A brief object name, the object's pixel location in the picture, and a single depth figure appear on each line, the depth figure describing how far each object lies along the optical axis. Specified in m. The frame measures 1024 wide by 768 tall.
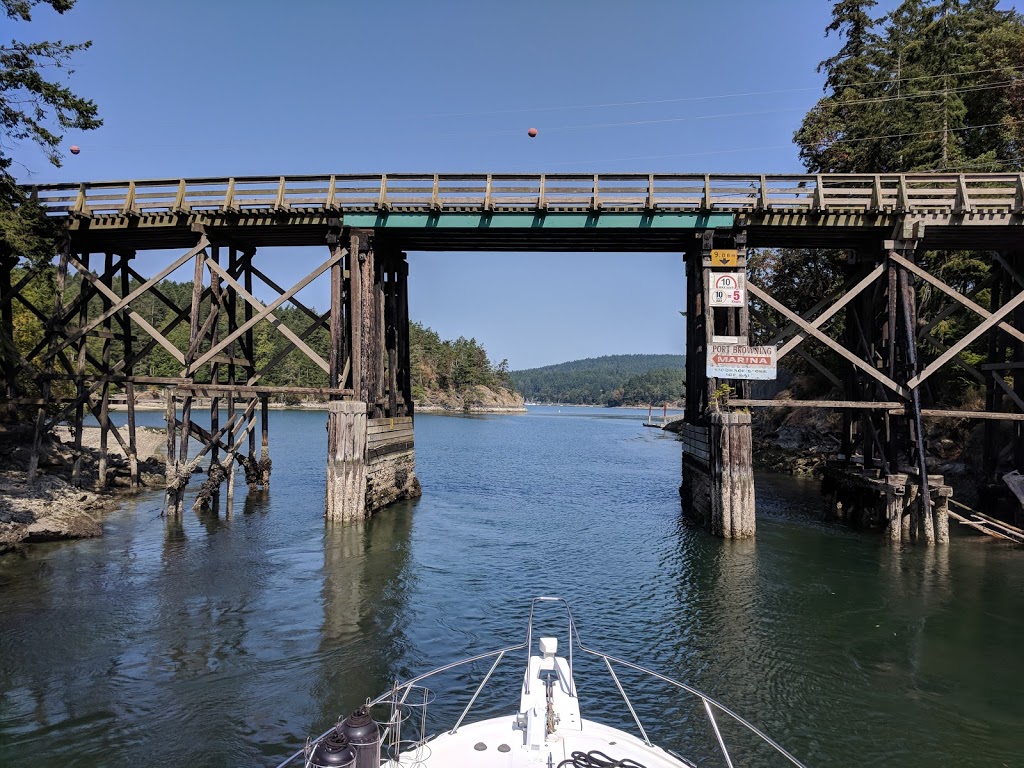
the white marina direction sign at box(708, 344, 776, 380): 19.25
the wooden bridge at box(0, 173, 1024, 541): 19.34
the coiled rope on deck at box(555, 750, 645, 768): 5.41
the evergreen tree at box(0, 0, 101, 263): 17.23
